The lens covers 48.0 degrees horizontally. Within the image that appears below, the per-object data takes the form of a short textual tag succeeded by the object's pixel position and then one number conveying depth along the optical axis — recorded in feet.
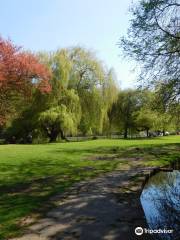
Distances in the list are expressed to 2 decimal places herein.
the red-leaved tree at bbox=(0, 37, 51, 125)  51.17
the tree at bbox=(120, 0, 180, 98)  30.45
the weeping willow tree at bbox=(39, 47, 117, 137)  73.12
